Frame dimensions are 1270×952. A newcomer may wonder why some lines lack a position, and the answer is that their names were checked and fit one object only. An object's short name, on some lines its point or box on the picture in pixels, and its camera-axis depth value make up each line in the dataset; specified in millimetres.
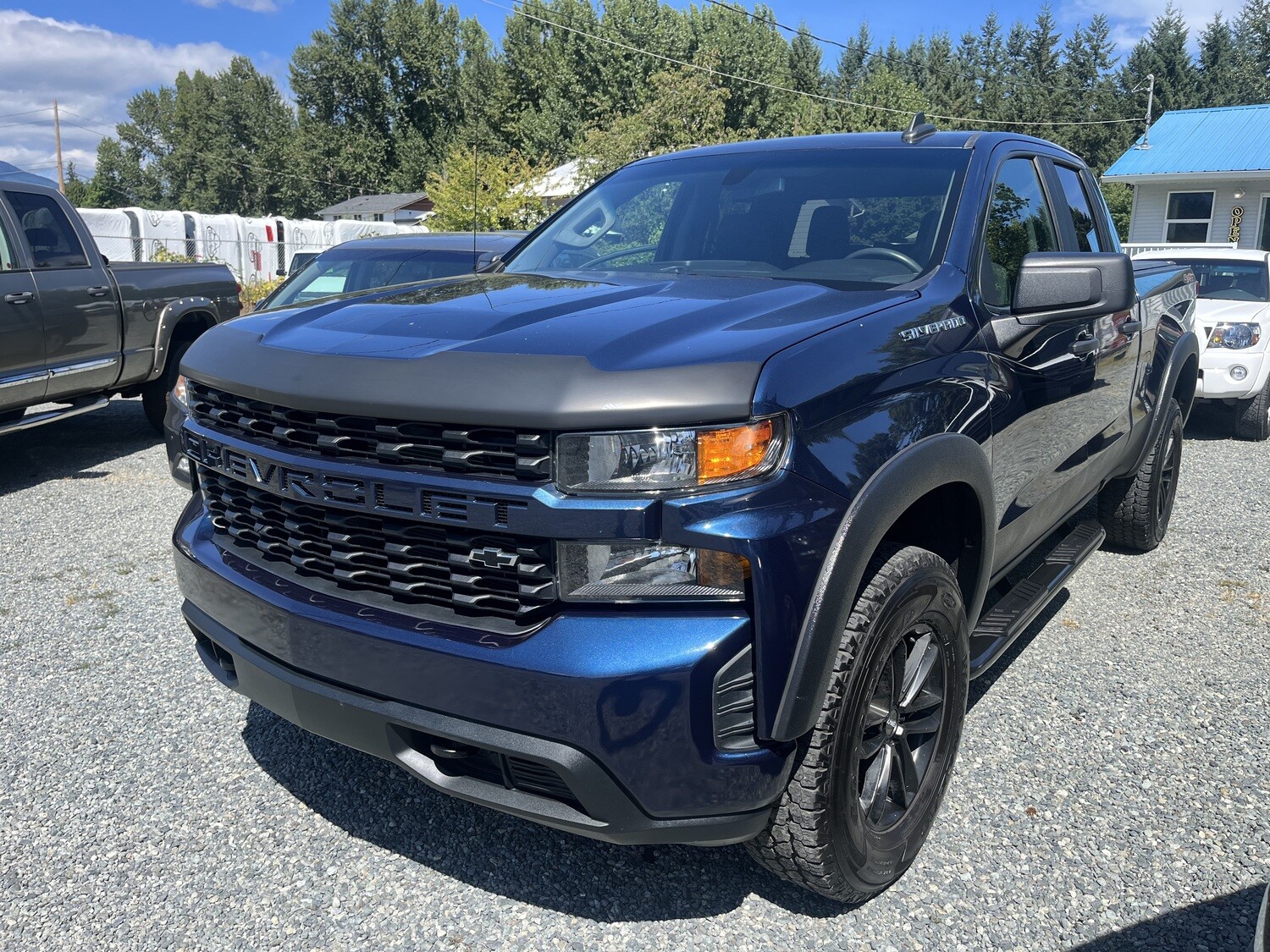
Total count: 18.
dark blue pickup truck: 1969
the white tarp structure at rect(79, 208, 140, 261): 28344
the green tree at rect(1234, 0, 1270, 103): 56469
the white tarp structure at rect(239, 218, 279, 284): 34438
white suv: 8797
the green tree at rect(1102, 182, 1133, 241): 43647
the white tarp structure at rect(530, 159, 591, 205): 23269
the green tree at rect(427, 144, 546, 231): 19578
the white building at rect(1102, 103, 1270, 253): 24484
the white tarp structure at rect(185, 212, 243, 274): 32188
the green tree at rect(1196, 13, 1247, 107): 55844
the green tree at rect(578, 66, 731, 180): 20969
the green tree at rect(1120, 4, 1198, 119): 56656
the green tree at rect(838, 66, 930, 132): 50438
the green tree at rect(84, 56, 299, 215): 78812
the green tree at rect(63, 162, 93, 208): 80250
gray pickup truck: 6785
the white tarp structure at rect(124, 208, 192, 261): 29875
